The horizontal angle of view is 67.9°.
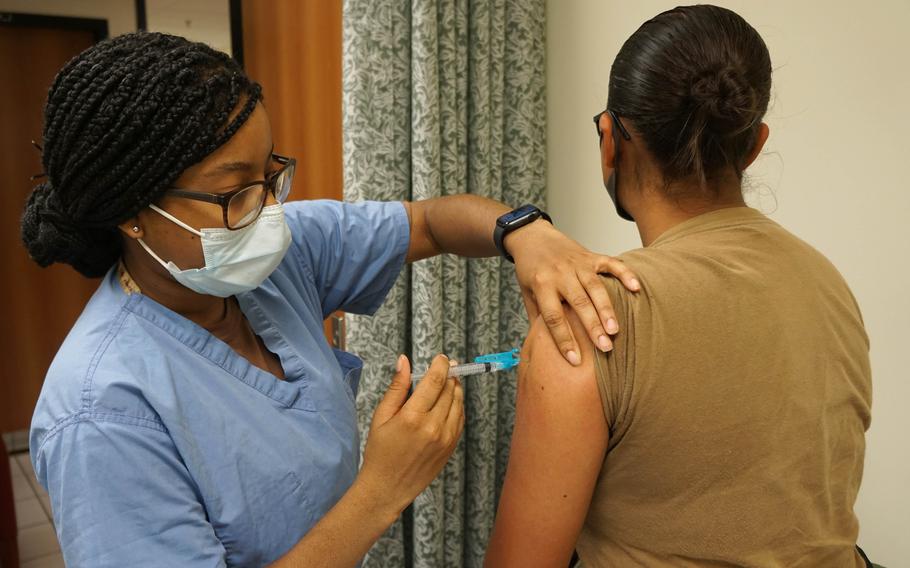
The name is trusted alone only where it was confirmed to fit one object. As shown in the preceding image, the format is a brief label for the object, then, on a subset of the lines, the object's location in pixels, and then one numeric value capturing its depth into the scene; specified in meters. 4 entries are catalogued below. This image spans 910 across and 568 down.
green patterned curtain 1.84
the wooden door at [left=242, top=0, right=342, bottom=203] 2.18
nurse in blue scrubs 0.84
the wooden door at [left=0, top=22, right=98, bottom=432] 4.11
